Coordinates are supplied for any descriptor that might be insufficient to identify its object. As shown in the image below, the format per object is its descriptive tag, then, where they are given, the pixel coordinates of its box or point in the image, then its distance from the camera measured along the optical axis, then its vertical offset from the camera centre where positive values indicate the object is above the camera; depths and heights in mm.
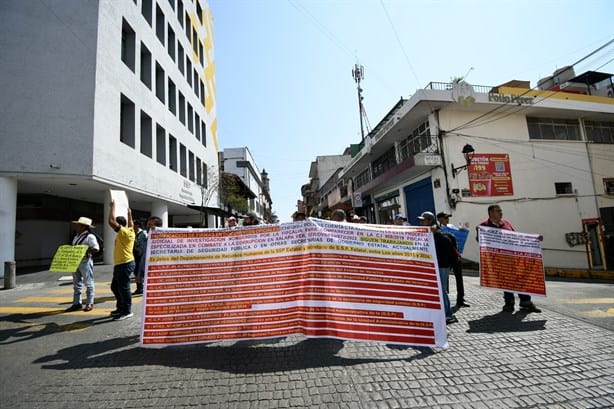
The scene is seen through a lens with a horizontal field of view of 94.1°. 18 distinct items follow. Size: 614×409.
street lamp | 13617 +3276
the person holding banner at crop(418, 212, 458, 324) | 4688 -509
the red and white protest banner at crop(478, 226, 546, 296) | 5305 -793
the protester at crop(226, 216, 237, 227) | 7562 +373
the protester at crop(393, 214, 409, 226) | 7435 +150
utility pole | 27000 +14525
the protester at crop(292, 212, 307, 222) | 6551 +376
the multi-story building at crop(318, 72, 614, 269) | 14477 +3101
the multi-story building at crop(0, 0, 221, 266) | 10398 +5526
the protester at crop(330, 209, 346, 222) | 5073 +240
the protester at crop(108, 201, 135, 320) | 5027 -439
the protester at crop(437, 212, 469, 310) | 5499 -1262
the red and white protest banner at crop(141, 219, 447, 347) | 3510 -668
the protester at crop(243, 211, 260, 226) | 7412 +390
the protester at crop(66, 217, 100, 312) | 5715 -454
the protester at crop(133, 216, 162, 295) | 5507 -530
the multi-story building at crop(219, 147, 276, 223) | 51969 +13138
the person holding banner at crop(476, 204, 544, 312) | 5180 -1398
